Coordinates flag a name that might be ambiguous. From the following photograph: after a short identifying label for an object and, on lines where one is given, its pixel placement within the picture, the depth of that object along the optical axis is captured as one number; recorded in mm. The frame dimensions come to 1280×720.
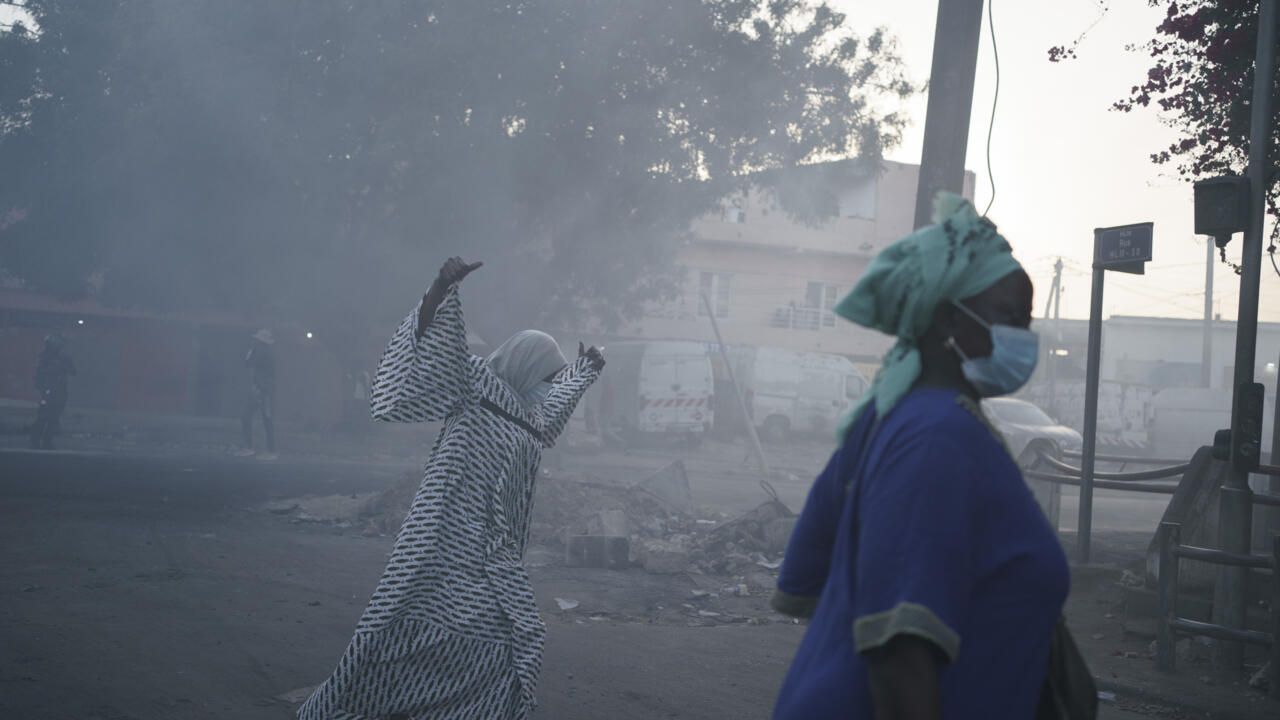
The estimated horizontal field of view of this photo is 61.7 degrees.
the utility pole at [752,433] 20688
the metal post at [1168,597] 6254
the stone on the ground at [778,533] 10273
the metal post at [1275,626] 5684
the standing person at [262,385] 17391
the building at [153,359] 26922
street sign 7898
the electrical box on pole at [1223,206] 6434
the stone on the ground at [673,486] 13453
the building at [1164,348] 55500
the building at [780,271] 37375
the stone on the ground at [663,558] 9531
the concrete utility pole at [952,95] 6008
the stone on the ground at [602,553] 9664
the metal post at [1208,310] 40250
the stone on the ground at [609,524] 10664
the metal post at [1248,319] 6316
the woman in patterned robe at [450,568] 3408
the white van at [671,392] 24750
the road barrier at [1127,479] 7955
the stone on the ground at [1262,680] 5953
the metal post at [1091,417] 8508
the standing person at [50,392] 16688
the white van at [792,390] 27438
